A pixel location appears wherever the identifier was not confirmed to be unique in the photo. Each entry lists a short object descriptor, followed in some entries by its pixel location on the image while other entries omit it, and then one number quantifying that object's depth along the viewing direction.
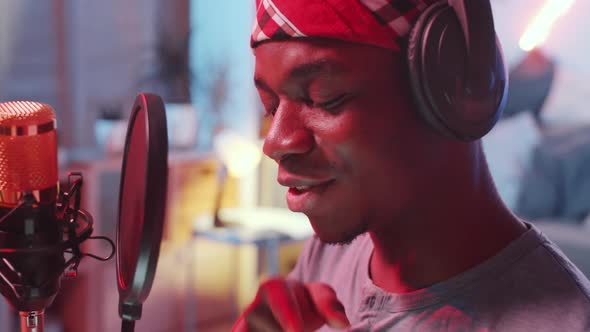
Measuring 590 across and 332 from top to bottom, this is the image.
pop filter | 0.54
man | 0.66
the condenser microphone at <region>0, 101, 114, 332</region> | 0.65
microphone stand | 0.66
